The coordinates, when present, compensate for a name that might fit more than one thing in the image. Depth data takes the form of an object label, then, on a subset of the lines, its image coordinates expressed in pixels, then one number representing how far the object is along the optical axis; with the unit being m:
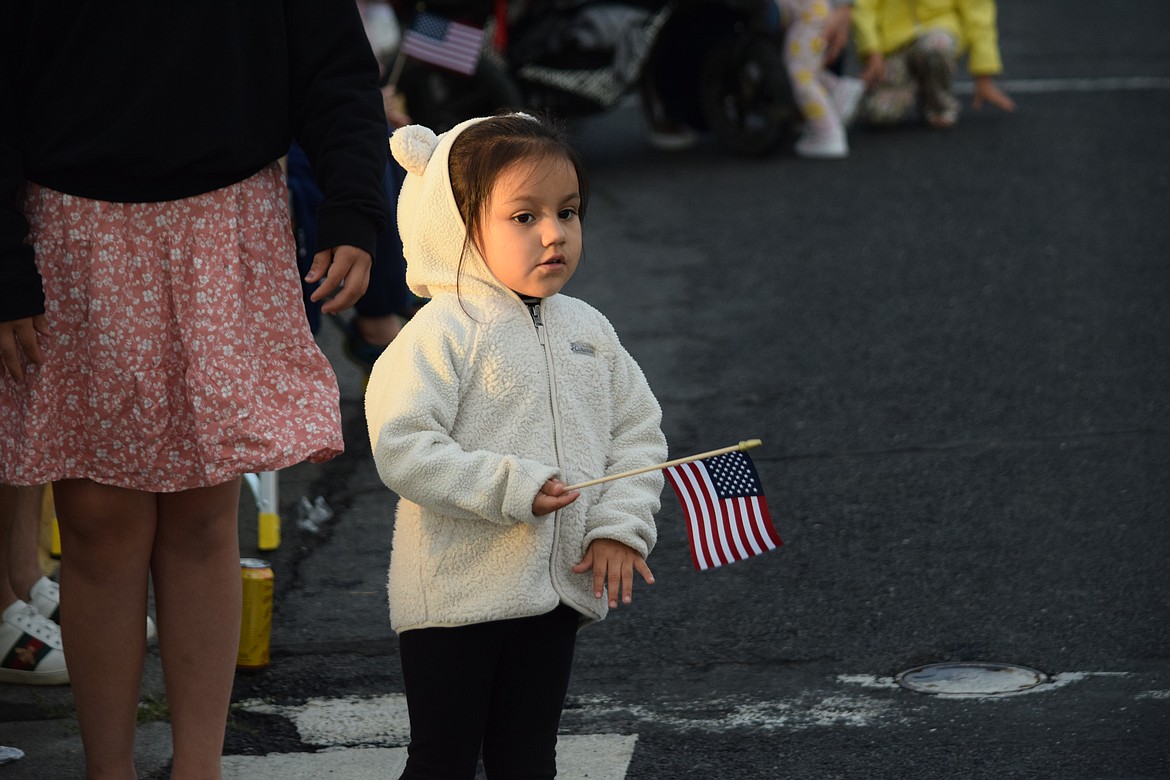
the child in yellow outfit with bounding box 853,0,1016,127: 19.95
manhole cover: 7.35
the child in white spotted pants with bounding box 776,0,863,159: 18.66
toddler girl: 5.20
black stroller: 17.95
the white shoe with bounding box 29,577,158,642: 7.82
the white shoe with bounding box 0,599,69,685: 7.46
